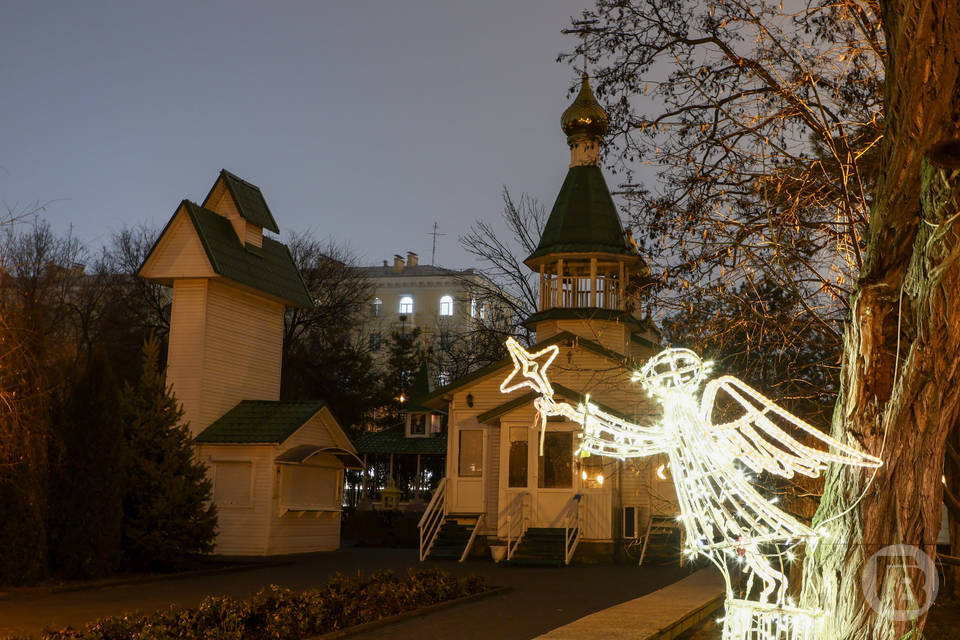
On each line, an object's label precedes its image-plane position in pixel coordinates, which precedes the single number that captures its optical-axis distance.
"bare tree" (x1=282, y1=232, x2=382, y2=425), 44.75
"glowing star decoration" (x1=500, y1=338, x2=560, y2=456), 7.31
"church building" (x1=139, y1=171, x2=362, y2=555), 26.59
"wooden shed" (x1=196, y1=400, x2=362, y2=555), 26.39
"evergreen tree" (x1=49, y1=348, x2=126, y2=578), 18.97
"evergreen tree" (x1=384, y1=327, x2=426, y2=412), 52.69
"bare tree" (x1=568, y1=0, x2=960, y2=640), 6.24
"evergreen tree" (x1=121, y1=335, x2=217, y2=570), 20.53
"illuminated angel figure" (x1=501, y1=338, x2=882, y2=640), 6.61
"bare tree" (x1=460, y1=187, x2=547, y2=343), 35.06
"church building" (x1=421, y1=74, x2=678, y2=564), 24.38
